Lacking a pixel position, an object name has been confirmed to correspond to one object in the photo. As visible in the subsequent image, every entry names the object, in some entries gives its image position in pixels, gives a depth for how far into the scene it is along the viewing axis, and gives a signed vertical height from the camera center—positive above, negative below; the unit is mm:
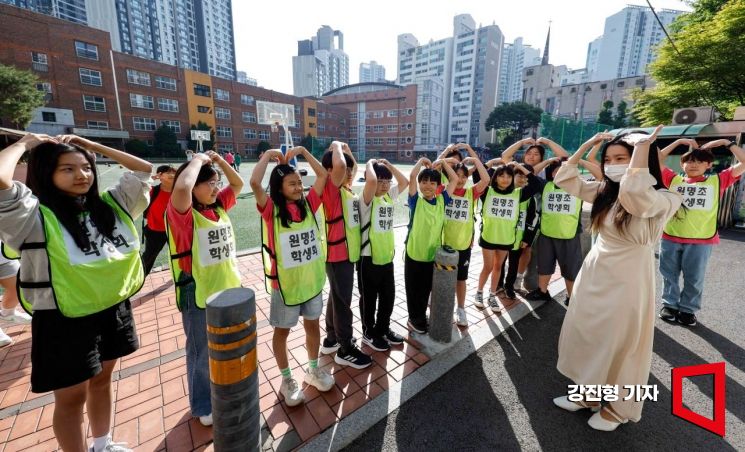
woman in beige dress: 2248 -903
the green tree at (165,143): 37094 +670
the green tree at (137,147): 34875 +78
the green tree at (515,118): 53344 +6322
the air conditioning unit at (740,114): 9078 +1328
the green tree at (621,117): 43594 +5811
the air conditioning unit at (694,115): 9969 +1396
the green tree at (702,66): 12086 +3771
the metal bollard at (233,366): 1604 -1093
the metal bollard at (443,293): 3486 -1453
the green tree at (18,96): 24594 +3779
